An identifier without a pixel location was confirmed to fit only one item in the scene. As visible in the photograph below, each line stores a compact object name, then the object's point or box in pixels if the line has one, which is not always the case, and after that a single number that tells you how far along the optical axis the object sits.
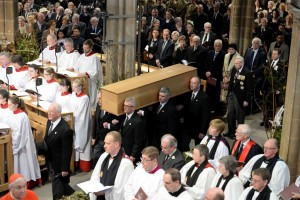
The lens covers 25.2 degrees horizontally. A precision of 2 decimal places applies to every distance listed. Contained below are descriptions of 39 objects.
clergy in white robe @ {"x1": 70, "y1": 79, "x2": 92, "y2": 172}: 11.81
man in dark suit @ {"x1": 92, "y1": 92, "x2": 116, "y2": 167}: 11.05
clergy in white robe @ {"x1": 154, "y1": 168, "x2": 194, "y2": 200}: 7.86
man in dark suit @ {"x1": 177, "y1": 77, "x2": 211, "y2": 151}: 11.82
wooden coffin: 10.81
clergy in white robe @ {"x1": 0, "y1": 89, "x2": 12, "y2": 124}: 11.09
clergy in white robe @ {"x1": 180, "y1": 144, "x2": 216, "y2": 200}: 8.85
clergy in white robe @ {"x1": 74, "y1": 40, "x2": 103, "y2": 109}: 14.21
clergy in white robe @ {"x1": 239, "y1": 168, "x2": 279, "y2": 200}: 8.17
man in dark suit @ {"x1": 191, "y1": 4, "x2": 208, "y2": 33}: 20.89
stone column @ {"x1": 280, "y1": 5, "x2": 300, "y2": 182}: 9.87
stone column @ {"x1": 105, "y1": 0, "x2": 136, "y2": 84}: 12.04
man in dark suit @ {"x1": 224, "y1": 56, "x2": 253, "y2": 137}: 12.89
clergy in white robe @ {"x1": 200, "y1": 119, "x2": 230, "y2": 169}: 9.93
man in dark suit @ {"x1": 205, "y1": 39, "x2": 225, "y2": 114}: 14.23
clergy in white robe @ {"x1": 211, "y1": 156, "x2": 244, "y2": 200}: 8.53
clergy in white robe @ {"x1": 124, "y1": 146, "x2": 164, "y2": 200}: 8.50
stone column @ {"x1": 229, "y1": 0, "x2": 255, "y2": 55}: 17.08
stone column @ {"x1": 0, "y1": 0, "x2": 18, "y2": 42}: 16.52
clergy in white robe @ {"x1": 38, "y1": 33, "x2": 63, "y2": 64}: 14.85
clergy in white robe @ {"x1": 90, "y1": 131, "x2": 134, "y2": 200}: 8.98
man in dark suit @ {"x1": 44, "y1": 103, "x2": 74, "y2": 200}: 10.41
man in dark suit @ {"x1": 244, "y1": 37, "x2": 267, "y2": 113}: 14.41
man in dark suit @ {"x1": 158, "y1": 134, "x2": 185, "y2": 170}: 9.19
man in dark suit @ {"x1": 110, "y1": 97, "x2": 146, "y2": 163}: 10.59
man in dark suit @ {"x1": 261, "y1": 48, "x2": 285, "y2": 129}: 11.70
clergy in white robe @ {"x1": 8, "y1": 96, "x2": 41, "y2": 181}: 10.95
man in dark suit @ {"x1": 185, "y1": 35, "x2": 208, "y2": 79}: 14.38
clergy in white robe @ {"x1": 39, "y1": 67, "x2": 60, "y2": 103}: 12.59
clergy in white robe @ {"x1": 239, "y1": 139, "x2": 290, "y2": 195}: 9.17
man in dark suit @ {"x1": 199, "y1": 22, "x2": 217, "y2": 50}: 16.74
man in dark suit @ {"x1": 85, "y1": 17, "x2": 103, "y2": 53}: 18.29
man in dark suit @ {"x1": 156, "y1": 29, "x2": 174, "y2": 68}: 15.12
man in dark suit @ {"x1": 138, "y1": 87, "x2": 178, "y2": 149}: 11.24
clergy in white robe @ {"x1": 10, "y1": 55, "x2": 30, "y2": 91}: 13.61
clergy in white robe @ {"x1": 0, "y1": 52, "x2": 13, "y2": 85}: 13.93
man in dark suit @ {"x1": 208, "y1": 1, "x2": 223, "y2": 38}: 20.80
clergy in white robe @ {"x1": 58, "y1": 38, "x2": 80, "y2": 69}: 14.59
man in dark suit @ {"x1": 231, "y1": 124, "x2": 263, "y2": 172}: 9.84
